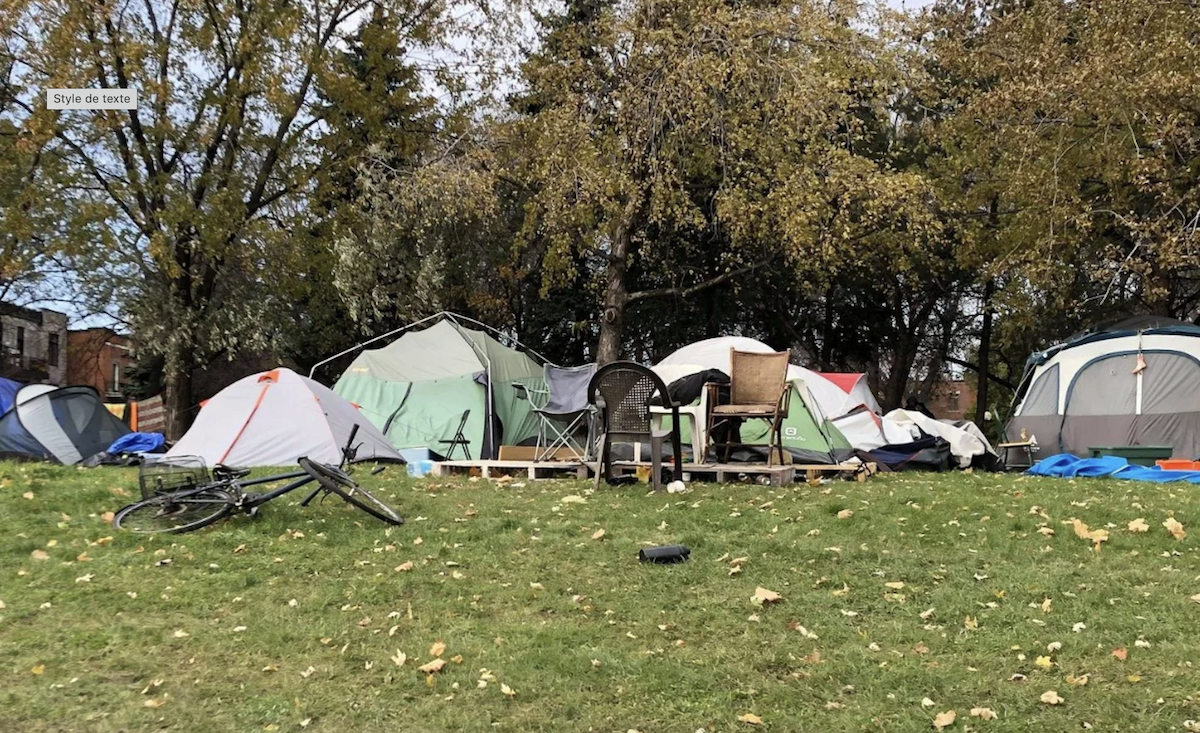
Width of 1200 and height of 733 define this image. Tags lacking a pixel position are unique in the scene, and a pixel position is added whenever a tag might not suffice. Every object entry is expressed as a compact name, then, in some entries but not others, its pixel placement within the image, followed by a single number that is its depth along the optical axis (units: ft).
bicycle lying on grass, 18.03
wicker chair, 25.72
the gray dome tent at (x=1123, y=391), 35.06
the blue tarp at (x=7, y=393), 37.13
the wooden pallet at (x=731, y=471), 25.63
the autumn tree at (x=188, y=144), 46.11
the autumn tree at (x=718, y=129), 42.27
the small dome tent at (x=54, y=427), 34.50
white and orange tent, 30.55
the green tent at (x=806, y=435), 30.71
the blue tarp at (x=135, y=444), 36.24
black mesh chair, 23.27
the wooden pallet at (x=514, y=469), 29.58
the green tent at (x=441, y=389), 38.78
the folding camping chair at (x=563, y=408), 30.86
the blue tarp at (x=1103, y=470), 28.66
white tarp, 34.55
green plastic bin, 33.04
